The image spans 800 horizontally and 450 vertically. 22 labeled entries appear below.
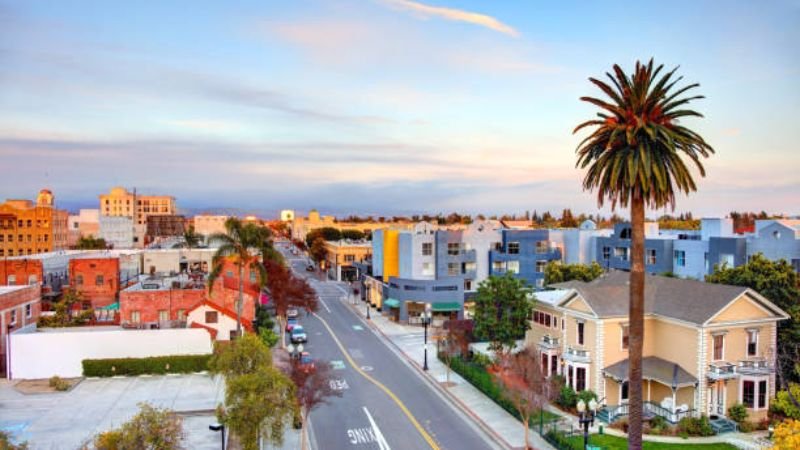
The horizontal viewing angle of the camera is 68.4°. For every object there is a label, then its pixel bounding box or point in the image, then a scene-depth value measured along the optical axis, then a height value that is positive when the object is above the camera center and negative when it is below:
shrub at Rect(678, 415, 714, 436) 31.27 -10.72
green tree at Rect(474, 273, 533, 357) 41.59 -6.33
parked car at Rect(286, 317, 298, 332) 61.57 -11.29
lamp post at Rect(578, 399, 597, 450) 24.66 -8.18
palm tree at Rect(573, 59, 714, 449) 24.48 +3.09
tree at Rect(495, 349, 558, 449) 29.44 -8.30
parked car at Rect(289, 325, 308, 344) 52.57 -10.74
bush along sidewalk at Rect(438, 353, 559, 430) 33.69 -10.55
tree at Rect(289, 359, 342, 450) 28.12 -7.99
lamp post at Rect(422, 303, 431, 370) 48.89 -7.83
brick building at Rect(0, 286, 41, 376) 44.89 -7.36
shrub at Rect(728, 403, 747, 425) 33.00 -10.53
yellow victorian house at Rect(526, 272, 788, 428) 33.28 -7.25
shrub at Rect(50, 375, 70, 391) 38.41 -10.84
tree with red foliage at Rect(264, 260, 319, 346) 57.31 -6.96
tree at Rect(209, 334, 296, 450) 22.94 -7.28
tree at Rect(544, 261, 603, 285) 56.53 -4.64
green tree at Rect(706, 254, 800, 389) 36.50 -4.04
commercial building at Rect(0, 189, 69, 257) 125.75 -2.50
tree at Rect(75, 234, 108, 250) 128.25 -5.46
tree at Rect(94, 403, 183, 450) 16.53 -6.18
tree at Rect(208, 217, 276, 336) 45.34 -1.89
